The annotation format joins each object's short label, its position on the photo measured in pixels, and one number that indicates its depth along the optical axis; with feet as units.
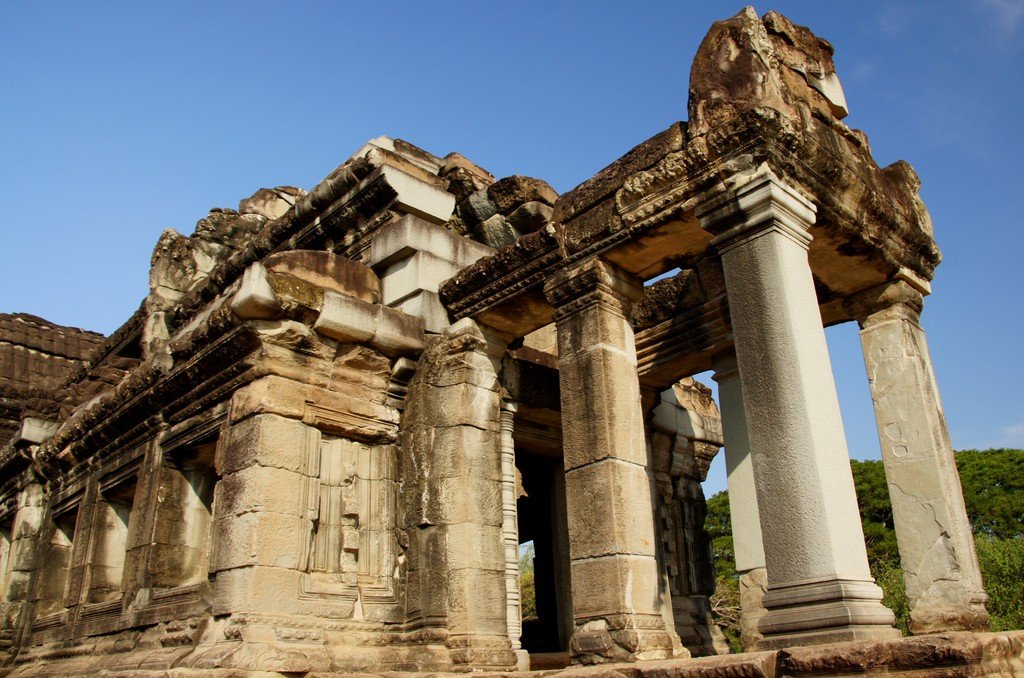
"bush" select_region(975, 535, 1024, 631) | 66.33
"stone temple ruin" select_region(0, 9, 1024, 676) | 17.54
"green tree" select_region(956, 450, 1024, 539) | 108.17
